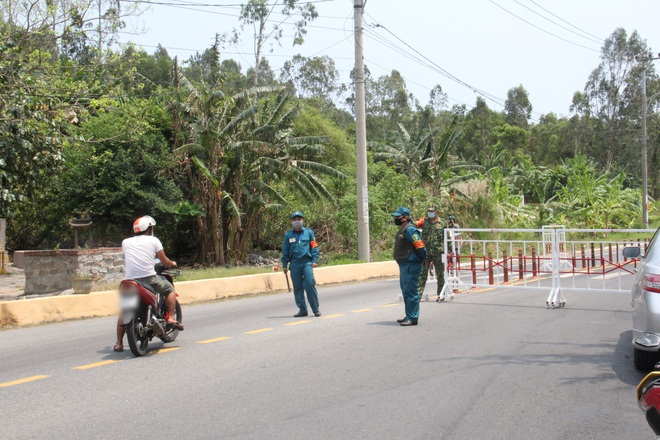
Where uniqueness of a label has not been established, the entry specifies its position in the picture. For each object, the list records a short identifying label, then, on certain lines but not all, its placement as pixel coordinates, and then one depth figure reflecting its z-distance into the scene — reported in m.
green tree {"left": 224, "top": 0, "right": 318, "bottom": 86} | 46.00
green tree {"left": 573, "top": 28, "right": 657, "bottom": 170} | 59.72
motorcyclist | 7.91
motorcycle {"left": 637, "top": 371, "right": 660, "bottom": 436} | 2.76
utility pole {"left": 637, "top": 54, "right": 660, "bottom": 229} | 38.50
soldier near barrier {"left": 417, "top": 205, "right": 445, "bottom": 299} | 13.07
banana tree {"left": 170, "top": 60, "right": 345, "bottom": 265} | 25.66
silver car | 6.20
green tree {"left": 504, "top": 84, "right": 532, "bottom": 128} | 75.06
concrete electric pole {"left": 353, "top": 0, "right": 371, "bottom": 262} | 21.00
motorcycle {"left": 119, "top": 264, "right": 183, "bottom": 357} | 7.62
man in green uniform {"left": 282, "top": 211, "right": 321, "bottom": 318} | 11.03
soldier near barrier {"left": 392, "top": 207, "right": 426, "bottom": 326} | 9.78
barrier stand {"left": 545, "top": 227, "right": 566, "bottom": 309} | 12.05
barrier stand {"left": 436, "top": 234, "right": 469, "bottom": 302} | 13.10
